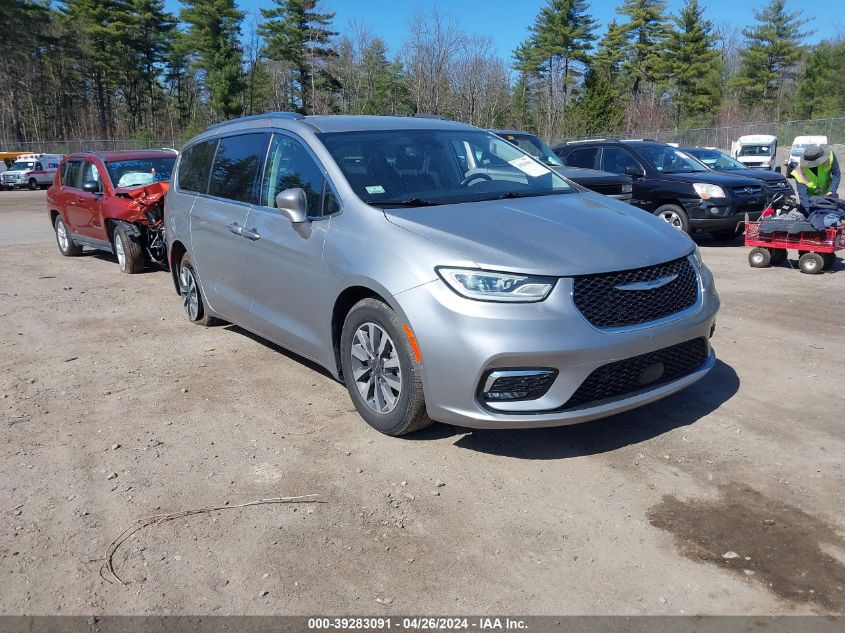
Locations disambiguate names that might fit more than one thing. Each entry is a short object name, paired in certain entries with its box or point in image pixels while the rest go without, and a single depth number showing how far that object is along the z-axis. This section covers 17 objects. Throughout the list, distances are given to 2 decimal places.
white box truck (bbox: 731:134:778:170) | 31.09
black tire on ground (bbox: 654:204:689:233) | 11.64
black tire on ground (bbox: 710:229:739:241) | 11.89
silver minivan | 3.68
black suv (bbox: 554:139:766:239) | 11.45
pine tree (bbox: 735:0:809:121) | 61.44
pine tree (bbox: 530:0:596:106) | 59.31
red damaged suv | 10.29
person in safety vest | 9.40
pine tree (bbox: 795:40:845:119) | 58.38
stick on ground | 3.20
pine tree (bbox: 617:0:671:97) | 59.53
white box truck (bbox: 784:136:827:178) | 33.38
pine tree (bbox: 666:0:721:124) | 58.84
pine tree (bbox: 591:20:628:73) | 60.00
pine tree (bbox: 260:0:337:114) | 57.09
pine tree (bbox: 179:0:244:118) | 55.47
